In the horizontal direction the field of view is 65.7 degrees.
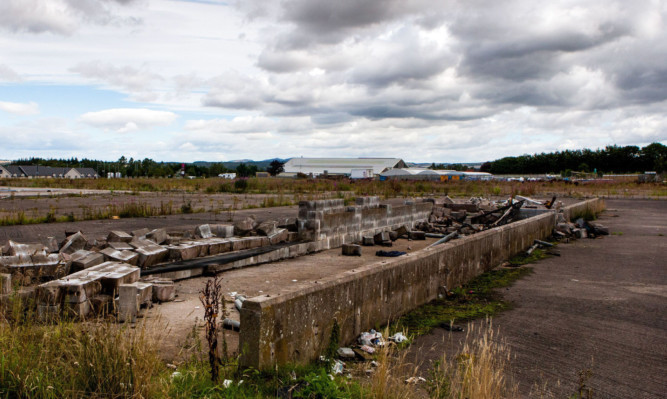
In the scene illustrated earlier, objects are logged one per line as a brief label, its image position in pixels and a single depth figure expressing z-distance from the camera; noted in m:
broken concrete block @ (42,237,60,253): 9.97
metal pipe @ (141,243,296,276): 9.10
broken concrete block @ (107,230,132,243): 10.20
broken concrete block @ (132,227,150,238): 10.97
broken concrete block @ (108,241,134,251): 9.20
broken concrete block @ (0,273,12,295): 6.47
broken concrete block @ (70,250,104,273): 7.75
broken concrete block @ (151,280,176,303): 7.41
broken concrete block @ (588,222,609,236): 18.12
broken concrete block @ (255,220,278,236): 12.88
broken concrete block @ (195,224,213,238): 12.30
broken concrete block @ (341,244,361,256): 12.80
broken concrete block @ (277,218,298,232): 13.48
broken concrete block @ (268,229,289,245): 12.75
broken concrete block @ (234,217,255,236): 12.86
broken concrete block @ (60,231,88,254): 9.57
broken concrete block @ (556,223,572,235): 17.34
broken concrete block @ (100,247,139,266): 8.45
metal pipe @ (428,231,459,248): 14.98
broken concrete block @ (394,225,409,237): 16.86
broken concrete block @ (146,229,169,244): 10.96
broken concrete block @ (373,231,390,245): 14.80
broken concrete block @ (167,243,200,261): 10.15
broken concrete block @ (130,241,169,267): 9.26
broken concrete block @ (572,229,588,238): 17.47
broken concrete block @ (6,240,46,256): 8.60
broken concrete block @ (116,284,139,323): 6.27
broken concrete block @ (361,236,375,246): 14.73
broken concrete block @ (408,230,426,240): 16.70
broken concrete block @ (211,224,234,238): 12.61
